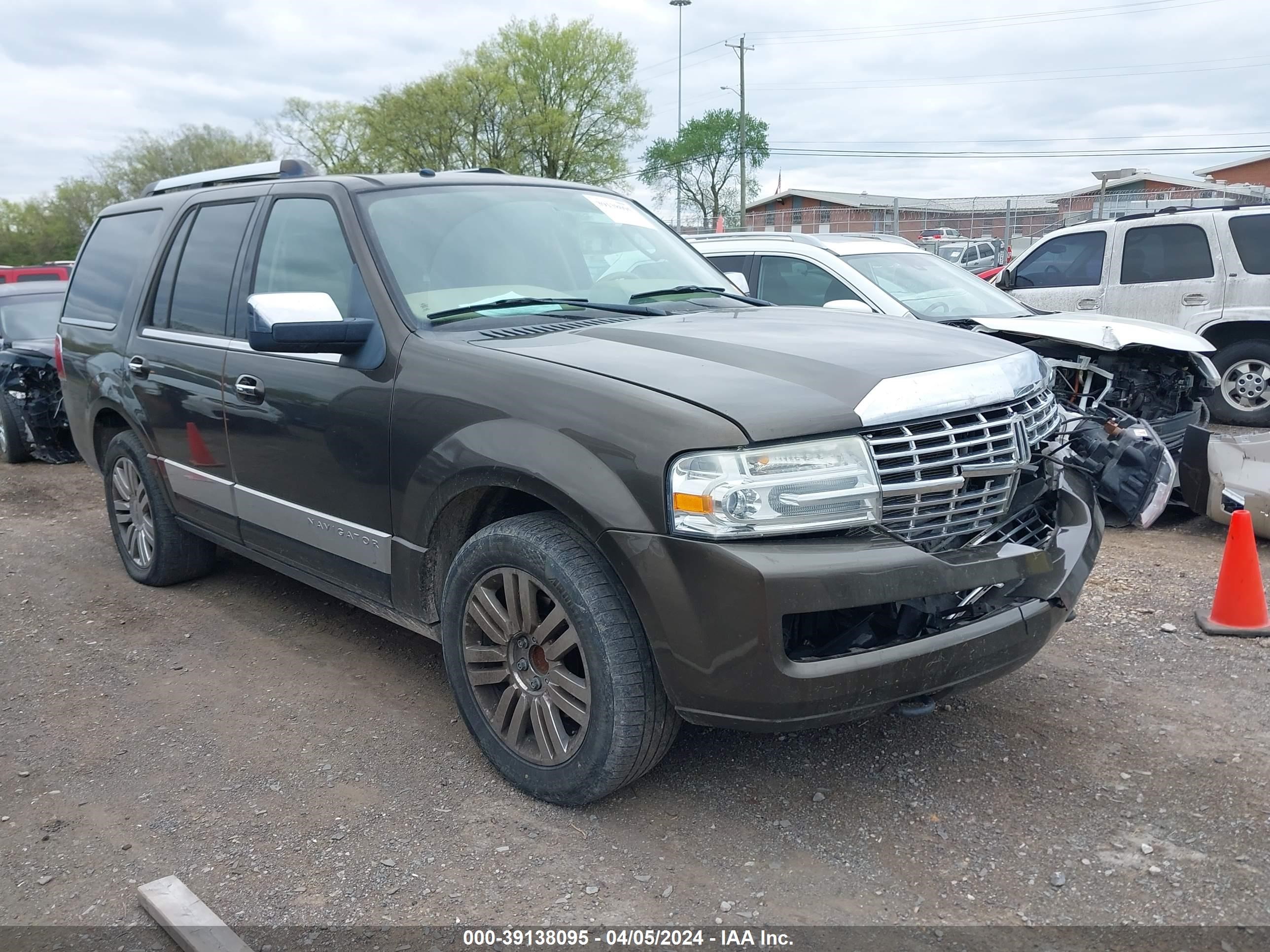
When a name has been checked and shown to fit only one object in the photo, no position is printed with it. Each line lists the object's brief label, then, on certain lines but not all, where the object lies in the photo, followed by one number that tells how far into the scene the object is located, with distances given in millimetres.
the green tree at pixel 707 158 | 69625
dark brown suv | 2592
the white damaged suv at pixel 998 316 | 6555
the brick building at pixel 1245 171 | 45031
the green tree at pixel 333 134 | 57156
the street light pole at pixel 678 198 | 47872
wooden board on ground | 2475
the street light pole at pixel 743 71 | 43925
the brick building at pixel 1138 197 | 21281
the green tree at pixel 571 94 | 55219
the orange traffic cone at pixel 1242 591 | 4293
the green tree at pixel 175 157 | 56688
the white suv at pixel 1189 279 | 8883
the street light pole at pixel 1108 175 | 14666
